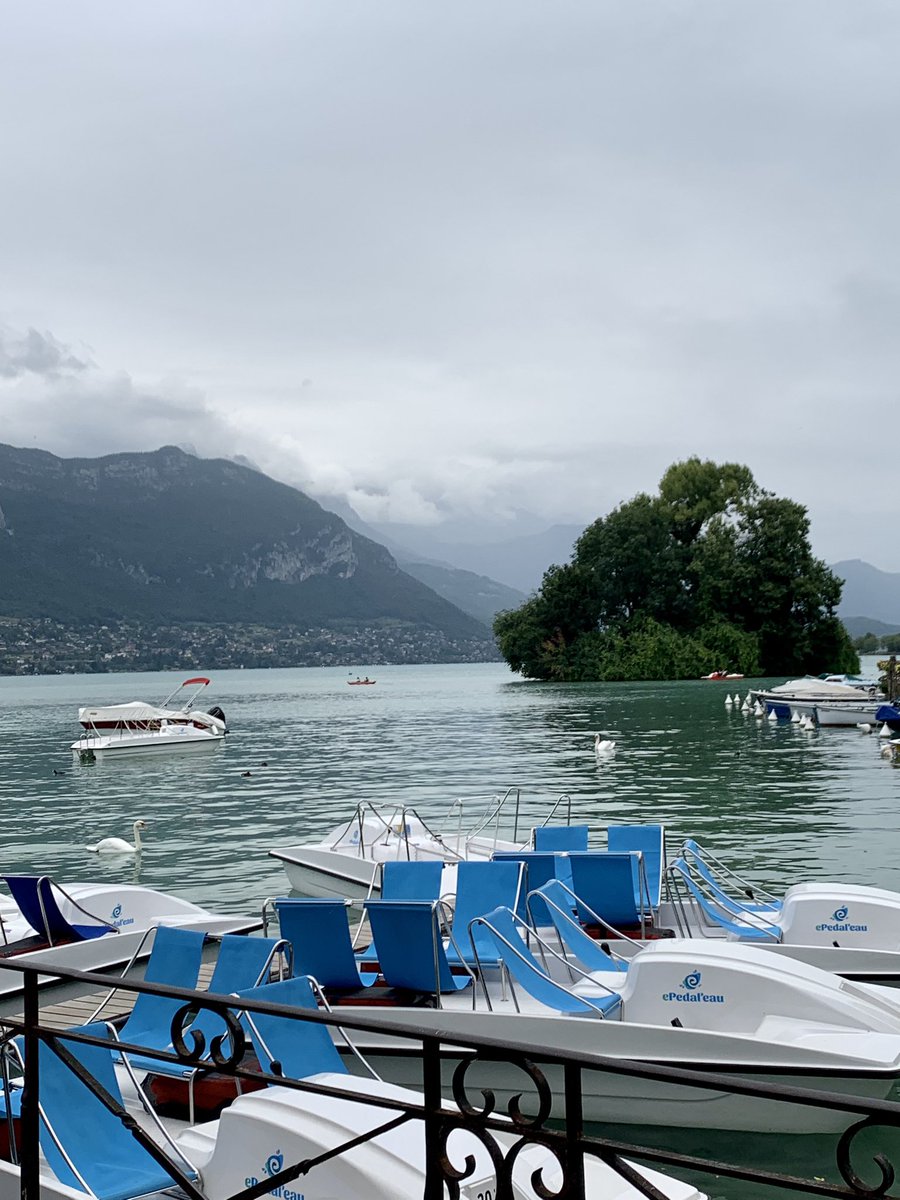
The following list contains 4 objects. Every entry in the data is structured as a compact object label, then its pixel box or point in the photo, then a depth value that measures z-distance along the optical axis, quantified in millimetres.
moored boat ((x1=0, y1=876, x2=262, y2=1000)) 10719
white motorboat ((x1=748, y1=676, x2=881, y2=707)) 49275
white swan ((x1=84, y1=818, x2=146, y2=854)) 20453
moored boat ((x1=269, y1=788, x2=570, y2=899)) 15180
